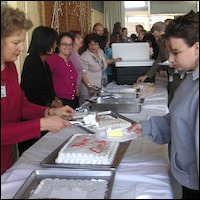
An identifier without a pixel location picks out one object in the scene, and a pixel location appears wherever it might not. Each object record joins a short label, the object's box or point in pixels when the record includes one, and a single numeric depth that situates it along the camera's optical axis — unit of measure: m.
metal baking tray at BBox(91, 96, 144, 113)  1.70
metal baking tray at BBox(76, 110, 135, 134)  1.33
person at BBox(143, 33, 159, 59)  3.26
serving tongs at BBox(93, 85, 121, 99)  1.90
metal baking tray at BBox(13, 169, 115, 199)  0.88
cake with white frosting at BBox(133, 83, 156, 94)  2.37
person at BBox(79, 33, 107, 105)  2.70
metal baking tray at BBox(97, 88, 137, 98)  1.97
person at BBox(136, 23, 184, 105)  2.61
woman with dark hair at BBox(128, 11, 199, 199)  0.81
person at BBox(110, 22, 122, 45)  3.67
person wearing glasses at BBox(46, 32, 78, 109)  2.22
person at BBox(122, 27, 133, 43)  4.00
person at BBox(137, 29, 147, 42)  3.94
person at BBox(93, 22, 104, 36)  3.09
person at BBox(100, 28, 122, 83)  3.17
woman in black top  1.74
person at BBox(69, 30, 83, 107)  2.53
